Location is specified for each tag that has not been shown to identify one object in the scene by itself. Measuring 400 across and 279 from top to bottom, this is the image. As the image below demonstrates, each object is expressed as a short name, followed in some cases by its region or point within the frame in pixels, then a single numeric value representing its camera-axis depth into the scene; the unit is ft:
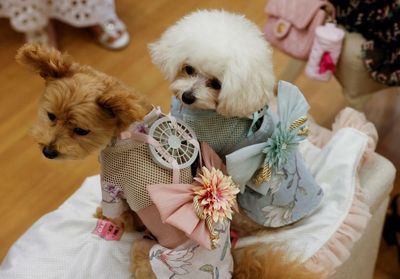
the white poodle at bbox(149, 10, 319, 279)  3.15
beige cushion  4.18
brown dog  2.73
